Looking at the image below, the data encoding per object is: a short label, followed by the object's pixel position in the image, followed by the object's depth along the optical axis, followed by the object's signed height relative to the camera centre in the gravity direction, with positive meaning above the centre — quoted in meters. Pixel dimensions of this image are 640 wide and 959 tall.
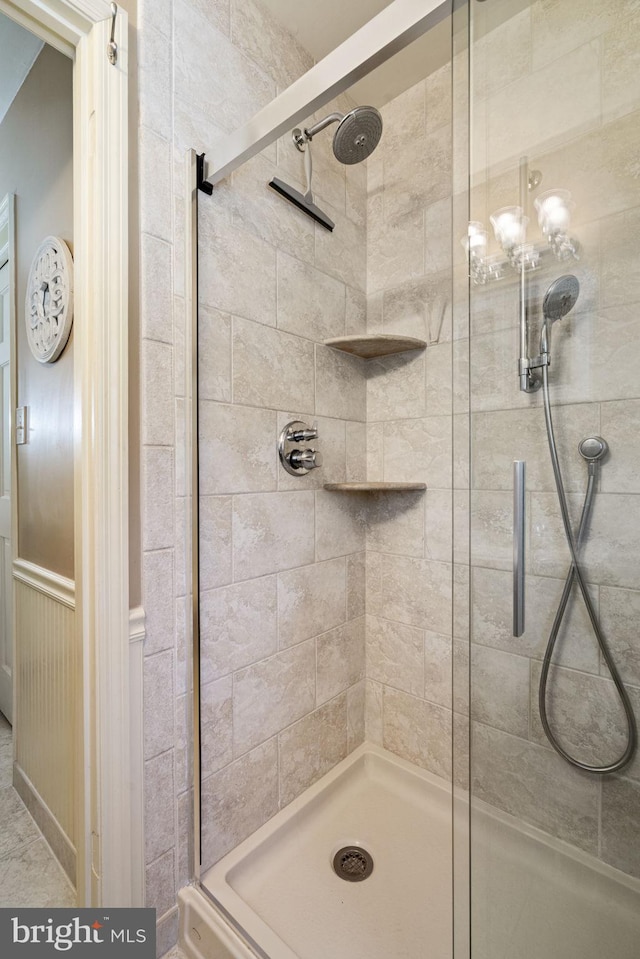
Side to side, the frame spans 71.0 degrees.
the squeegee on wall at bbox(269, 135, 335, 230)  1.30 +0.82
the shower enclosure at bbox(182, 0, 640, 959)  0.88 -0.08
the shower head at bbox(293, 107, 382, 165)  1.05 +0.82
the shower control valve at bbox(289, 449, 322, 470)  1.37 +0.04
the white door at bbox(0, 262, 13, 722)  2.08 -0.22
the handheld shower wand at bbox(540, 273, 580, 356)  0.92 +0.35
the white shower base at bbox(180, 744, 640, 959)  0.81 -1.08
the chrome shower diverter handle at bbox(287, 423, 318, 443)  1.37 +0.11
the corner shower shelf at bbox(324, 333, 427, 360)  1.43 +0.42
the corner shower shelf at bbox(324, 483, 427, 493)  1.44 -0.05
